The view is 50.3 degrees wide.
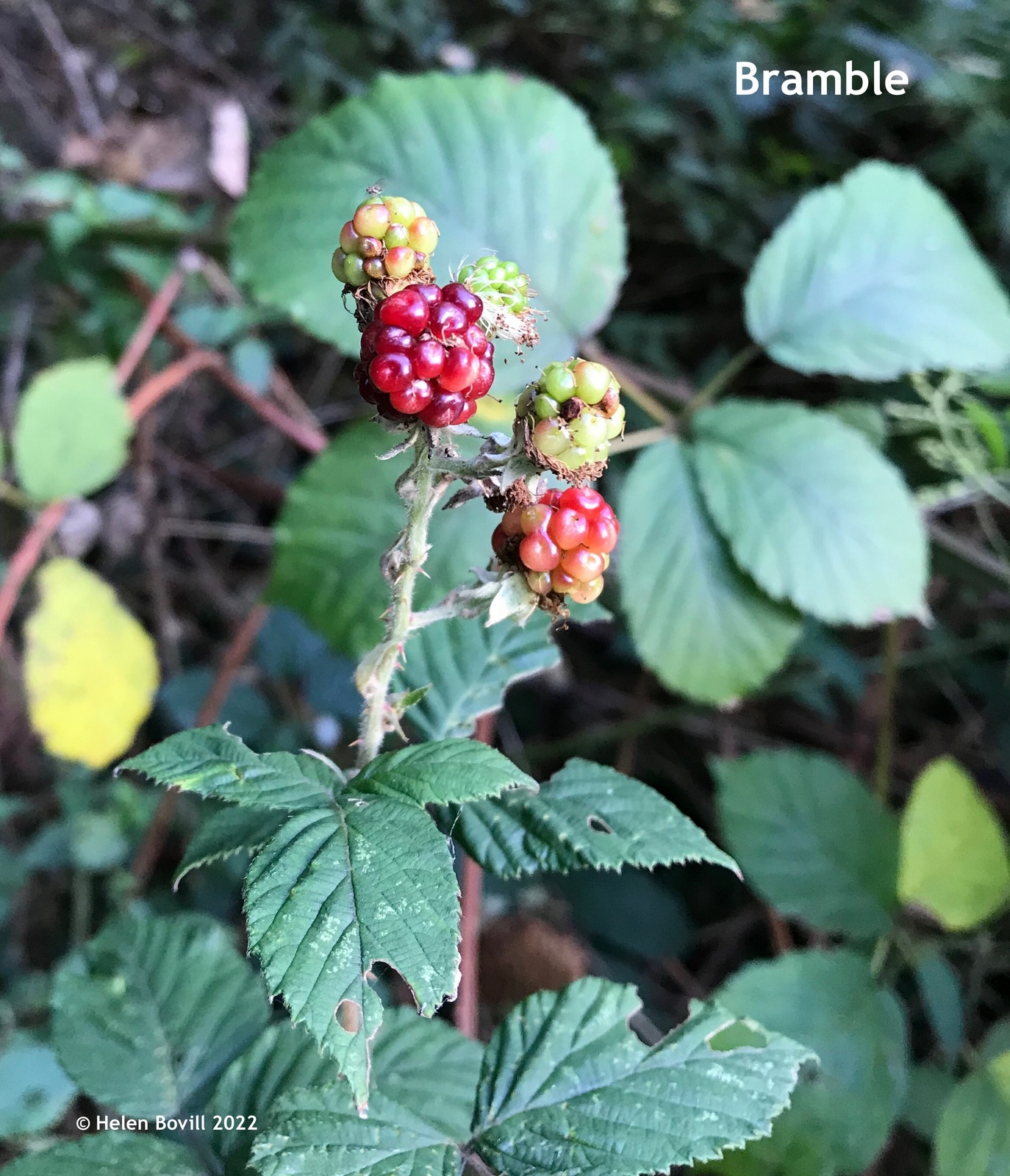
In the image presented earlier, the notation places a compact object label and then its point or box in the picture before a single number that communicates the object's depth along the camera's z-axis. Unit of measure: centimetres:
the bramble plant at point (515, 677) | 13
